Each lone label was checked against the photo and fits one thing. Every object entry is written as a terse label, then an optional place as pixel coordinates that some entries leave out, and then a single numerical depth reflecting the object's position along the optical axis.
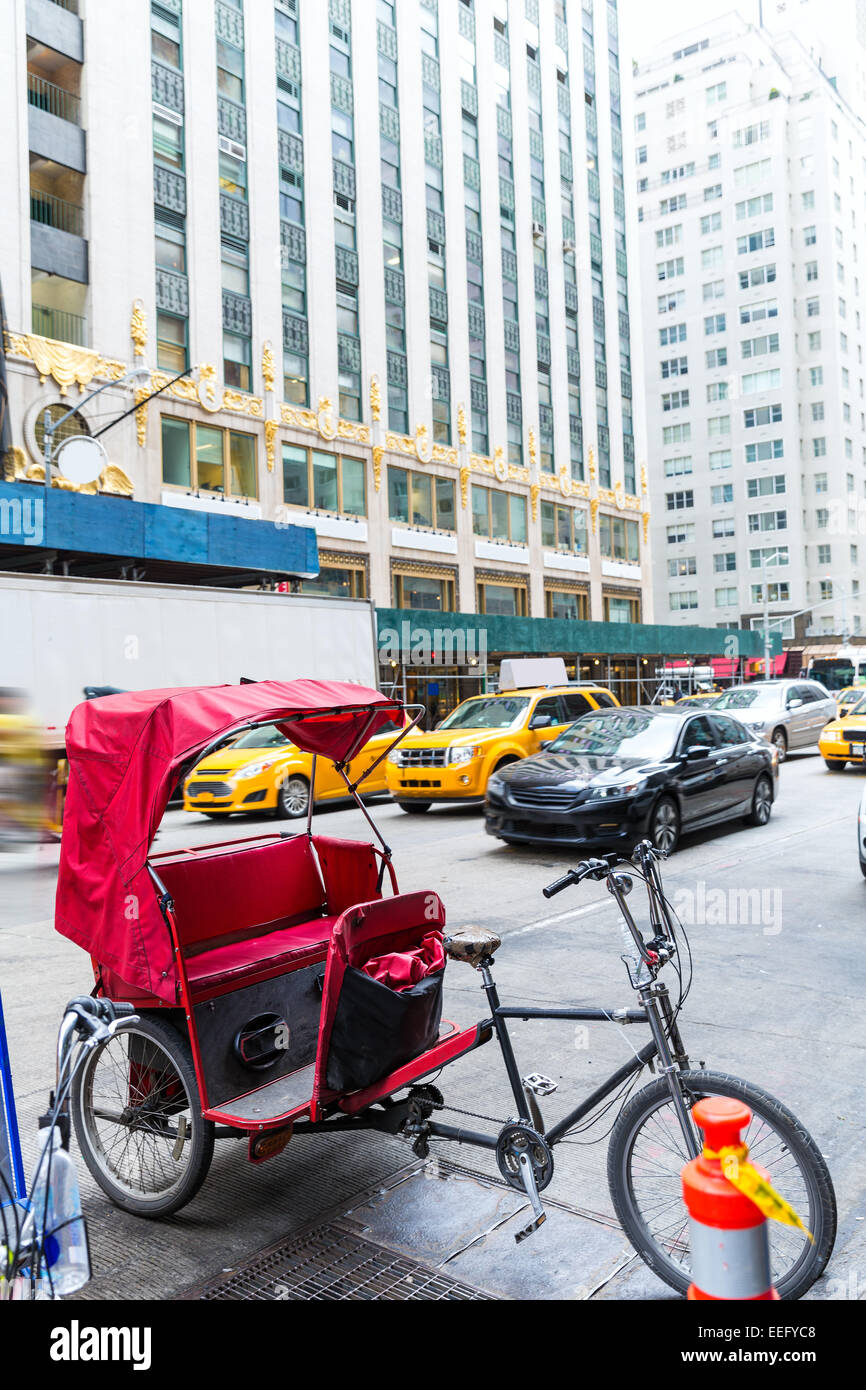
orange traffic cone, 2.02
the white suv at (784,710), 22.22
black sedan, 10.60
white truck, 16.23
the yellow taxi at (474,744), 15.01
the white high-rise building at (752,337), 79.94
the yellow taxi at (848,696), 32.01
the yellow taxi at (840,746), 18.48
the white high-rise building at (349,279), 28.47
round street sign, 25.41
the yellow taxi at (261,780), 15.67
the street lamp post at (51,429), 23.86
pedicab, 3.23
